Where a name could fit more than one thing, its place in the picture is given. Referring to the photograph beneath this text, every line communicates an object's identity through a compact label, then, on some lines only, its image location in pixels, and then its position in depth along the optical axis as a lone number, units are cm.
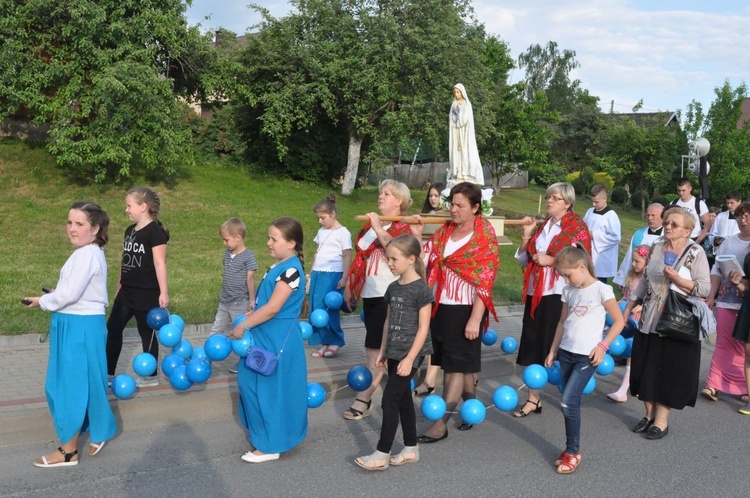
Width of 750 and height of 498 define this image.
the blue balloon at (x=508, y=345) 773
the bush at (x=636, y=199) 4578
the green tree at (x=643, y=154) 3884
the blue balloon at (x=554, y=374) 596
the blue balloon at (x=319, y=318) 741
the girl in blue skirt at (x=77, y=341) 460
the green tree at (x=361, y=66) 2420
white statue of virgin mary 1450
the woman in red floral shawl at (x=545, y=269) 603
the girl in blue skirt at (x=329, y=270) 759
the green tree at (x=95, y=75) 1769
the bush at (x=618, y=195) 4691
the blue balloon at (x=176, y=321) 648
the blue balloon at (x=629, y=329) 735
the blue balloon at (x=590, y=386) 598
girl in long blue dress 483
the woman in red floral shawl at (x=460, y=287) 530
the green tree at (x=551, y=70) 7088
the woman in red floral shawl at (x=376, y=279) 609
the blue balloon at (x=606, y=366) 675
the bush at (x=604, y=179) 4377
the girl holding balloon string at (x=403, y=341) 479
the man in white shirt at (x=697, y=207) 1044
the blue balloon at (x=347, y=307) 686
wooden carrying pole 588
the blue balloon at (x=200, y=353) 614
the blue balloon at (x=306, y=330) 721
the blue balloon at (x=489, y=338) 771
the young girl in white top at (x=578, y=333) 505
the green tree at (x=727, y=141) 3553
